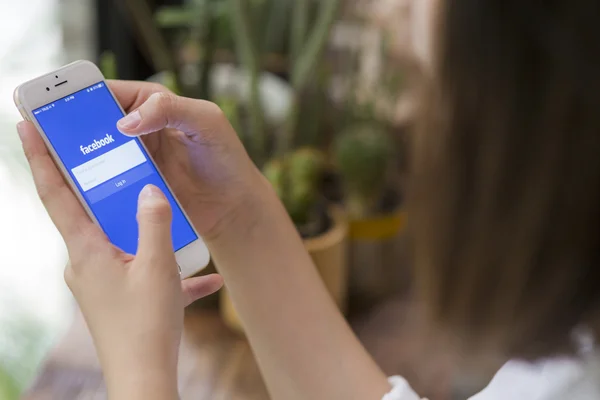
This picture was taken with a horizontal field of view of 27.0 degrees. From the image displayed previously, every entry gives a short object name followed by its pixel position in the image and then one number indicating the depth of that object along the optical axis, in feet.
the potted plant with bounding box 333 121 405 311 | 3.24
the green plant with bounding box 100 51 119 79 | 2.91
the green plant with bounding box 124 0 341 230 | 3.12
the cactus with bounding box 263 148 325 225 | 3.09
